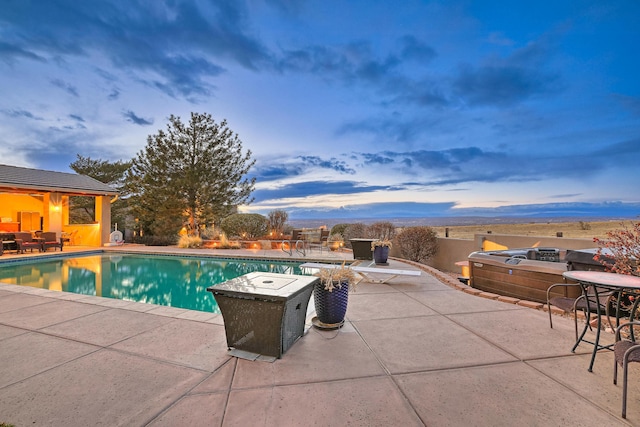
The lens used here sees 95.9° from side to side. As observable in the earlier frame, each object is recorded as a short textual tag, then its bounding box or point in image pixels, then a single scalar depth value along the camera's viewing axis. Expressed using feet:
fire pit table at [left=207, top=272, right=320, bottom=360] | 7.93
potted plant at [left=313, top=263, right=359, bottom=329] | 10.39
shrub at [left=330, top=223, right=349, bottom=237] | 46.27
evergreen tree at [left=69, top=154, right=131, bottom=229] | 63.82
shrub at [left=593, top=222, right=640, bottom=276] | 9.93
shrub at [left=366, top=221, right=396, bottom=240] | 37.76
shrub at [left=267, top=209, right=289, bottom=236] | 50.90
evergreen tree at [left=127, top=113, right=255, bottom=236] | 47.29
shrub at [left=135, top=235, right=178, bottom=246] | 49.11
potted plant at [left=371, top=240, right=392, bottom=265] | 23.73
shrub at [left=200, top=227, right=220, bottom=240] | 48.85
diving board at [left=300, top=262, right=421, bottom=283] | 17.43
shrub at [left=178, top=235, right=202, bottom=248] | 44.47
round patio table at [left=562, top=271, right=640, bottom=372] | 6.88
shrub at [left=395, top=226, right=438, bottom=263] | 32.76
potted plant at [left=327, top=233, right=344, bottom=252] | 39.83
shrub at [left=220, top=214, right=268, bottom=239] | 49.52
